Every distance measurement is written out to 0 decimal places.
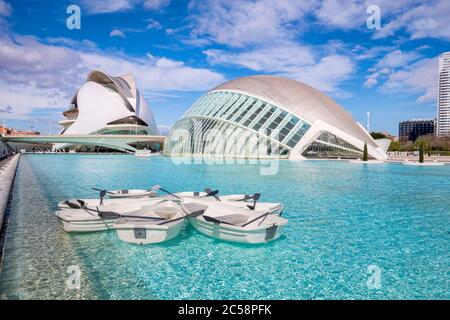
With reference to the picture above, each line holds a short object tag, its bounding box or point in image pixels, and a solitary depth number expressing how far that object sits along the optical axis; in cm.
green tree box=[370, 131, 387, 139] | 8321
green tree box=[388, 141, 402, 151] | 7693
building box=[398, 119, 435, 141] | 16875
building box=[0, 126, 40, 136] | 11138
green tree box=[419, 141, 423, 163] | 4038
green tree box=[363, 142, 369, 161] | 4216
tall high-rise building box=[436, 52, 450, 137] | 12566
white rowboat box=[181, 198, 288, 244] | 795
